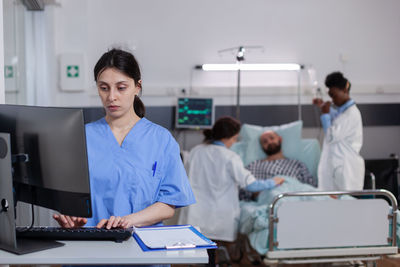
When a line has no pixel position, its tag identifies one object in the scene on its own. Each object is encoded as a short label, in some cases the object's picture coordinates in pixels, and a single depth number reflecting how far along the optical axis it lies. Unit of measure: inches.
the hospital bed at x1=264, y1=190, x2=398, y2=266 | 119.5
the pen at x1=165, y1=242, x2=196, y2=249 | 52.3
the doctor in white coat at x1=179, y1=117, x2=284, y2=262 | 142.9
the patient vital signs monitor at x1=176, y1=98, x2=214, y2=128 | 190.7
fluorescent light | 196.4
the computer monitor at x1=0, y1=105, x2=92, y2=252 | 52.7
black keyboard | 56.0
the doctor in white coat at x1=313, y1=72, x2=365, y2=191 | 160.4
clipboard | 52.5
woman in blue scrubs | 67.4
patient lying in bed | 167.3
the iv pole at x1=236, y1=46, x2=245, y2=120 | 177.8
